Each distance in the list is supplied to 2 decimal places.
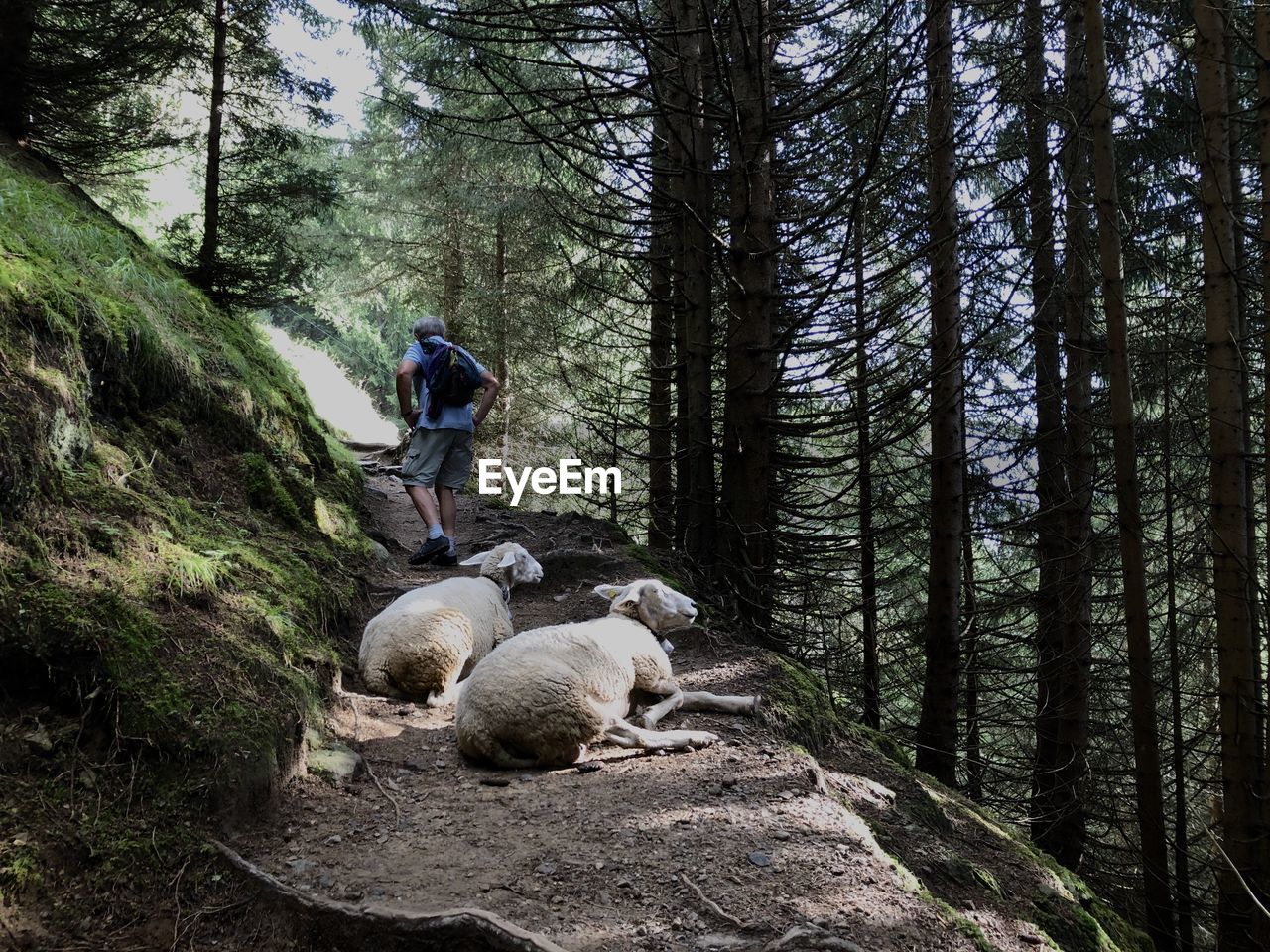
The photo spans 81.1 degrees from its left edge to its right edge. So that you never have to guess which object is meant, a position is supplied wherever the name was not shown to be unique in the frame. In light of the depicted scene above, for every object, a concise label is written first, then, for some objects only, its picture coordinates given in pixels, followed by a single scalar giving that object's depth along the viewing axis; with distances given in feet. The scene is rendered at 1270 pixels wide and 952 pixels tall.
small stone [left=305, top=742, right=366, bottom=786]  11.82
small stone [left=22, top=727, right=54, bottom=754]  9.12
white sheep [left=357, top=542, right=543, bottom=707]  15.83
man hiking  25.85
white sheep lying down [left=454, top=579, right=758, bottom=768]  12.57
